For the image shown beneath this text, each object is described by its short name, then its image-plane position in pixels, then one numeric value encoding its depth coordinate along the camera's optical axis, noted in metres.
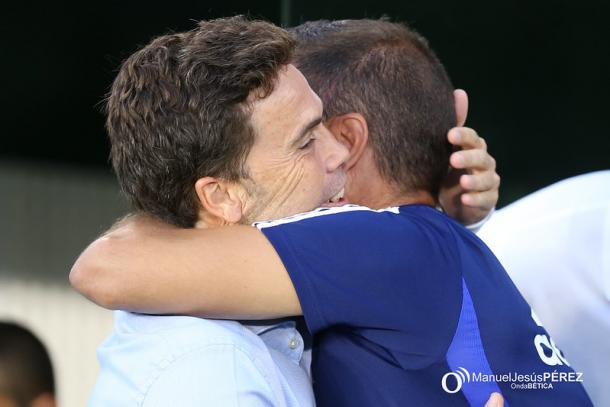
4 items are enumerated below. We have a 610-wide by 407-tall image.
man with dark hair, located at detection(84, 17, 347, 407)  6.41
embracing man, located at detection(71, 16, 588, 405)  6.40
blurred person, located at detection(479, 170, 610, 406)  6.68
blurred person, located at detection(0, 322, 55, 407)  7.03
